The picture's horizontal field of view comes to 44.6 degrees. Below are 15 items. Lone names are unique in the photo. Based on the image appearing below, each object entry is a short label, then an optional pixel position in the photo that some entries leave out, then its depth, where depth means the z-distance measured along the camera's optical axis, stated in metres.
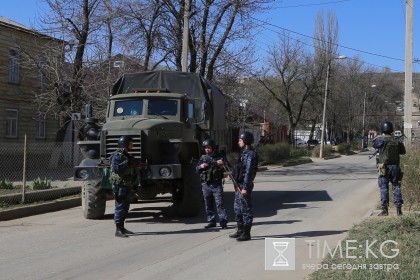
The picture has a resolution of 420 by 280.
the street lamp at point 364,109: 62.66
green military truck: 10.06
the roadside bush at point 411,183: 10.95
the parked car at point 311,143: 56.19
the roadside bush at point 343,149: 54.65
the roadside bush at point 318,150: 44.68
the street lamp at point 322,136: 39.65
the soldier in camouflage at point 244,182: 8.16
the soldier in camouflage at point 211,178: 9.33
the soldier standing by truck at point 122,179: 8.74
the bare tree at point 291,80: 46.72
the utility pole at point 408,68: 16.31
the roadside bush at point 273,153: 33.34
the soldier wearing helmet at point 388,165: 10.03
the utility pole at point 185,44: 18.23
